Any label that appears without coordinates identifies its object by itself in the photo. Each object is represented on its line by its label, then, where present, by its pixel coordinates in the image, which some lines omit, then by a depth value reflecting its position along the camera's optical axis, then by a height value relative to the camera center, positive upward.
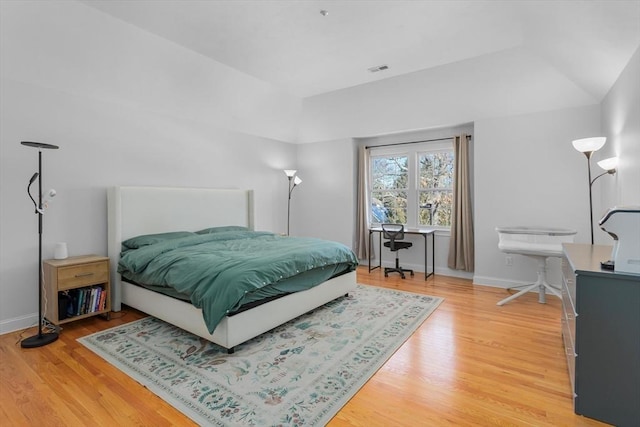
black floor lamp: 2.66 -1.04
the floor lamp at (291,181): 5.93 +0.67
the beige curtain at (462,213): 4.83 +0.01
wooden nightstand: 2.93 -0.71
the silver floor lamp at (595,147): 3.00 +0.64
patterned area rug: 1.89 -1.12
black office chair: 4.96 -0.38
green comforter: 2.46 -0.47
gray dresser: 1.60 -0.69
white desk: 4.97 -0.42
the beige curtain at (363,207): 5.86 +0.13
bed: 2.64 -0.23
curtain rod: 5.11 +1.24
